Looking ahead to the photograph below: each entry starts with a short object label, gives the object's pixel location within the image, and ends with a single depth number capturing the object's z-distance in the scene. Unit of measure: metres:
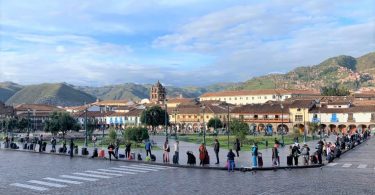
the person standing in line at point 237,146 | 36.49
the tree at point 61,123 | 79.19
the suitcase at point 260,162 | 28.41
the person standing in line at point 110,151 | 34.12
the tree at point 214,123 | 100.53
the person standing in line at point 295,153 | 29.72
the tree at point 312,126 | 86.12
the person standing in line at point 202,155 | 29.66
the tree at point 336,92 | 151.14
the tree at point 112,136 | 55.47
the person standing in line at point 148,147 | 33.81
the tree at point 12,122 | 105.19
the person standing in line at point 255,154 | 27.92
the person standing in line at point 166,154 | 31.67
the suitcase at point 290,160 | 29.50
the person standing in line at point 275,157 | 28.92
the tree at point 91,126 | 86.12
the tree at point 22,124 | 110.38
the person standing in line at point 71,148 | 38.31
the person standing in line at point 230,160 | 27.47
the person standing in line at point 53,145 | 43.58
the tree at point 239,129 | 53.39
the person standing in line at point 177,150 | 30.98
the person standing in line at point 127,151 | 34.70
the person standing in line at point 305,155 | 30.23
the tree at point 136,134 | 54.72
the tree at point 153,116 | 103.11
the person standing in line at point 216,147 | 31.08
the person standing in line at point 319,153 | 31.02
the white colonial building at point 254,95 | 159.50
